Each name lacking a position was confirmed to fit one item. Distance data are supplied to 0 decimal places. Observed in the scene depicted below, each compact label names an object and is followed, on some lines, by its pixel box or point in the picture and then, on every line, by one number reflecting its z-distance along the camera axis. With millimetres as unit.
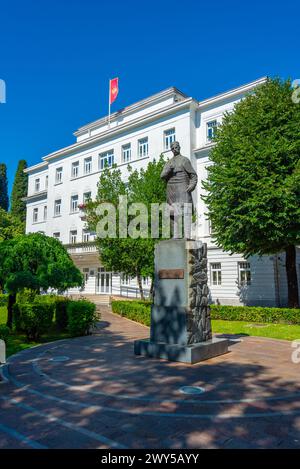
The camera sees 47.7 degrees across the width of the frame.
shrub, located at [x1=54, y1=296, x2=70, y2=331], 14619
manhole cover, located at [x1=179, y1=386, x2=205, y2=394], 5891
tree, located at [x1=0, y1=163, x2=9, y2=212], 56875
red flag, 34844
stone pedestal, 8398
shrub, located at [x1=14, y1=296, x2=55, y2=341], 11836
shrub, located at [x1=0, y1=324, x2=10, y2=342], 10039
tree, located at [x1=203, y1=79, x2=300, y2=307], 16141
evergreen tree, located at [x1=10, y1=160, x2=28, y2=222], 51344
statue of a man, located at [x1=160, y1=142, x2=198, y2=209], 9516
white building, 24516
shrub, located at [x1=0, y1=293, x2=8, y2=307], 24719
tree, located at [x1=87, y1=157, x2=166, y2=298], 19016
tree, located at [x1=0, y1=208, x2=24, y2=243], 34806
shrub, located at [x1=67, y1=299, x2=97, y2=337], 12992
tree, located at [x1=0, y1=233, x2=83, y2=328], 12070
